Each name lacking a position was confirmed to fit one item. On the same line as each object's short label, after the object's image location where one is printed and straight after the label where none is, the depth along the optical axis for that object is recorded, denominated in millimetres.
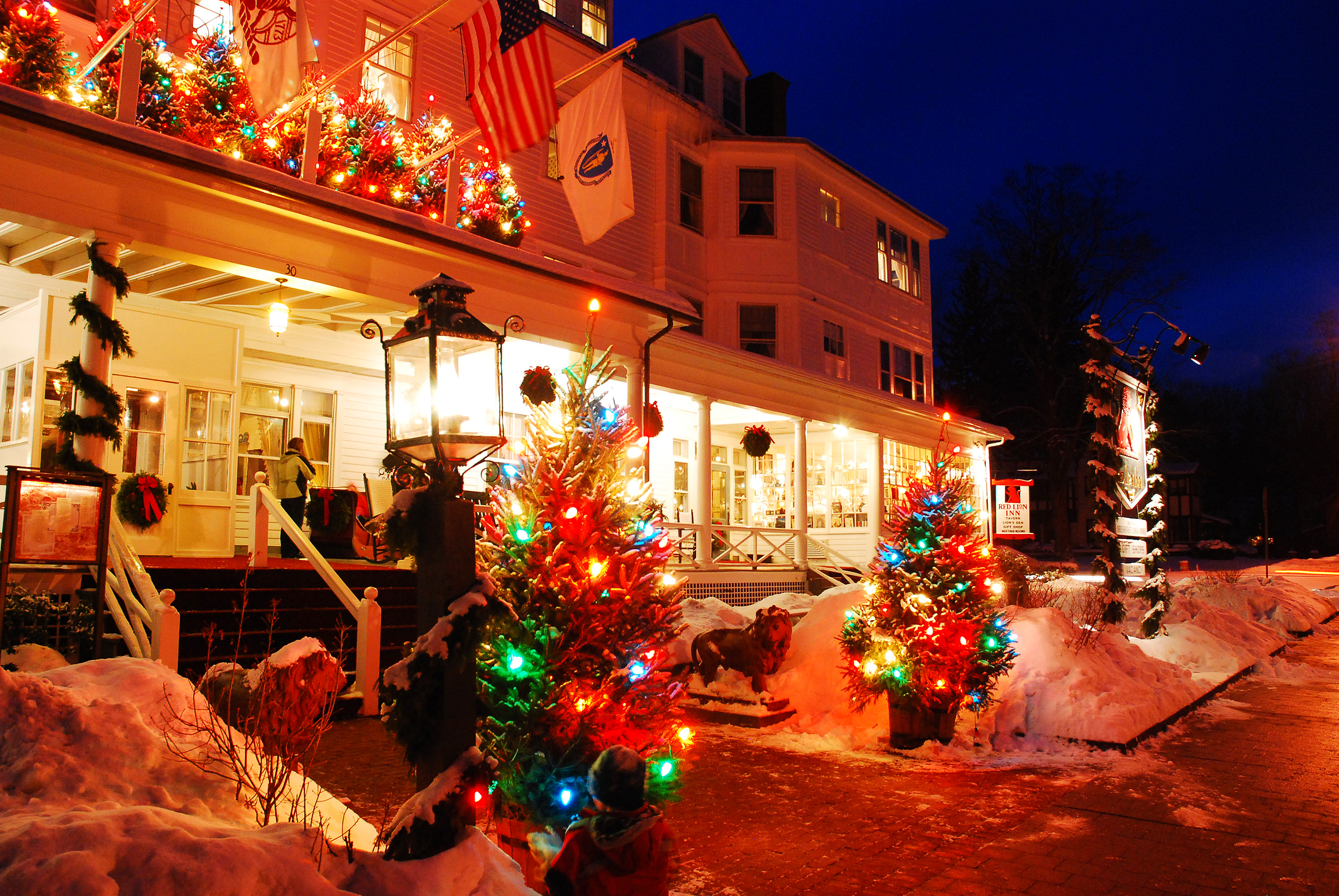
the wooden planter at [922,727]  7961
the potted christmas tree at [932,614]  7910
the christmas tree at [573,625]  4727
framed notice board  6270
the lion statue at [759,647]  9398
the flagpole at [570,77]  10367
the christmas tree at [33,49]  7992
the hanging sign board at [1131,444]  13461
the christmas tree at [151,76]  8844
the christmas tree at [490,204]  12320
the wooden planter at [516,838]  4664
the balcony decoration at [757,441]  17438
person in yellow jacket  11594
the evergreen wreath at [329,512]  11625
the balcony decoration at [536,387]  9656
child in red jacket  3646
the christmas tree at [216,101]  9398
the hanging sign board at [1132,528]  13328
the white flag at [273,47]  8391
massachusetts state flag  11211
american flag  9898
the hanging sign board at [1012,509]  22250
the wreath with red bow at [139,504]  8781
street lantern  4133
